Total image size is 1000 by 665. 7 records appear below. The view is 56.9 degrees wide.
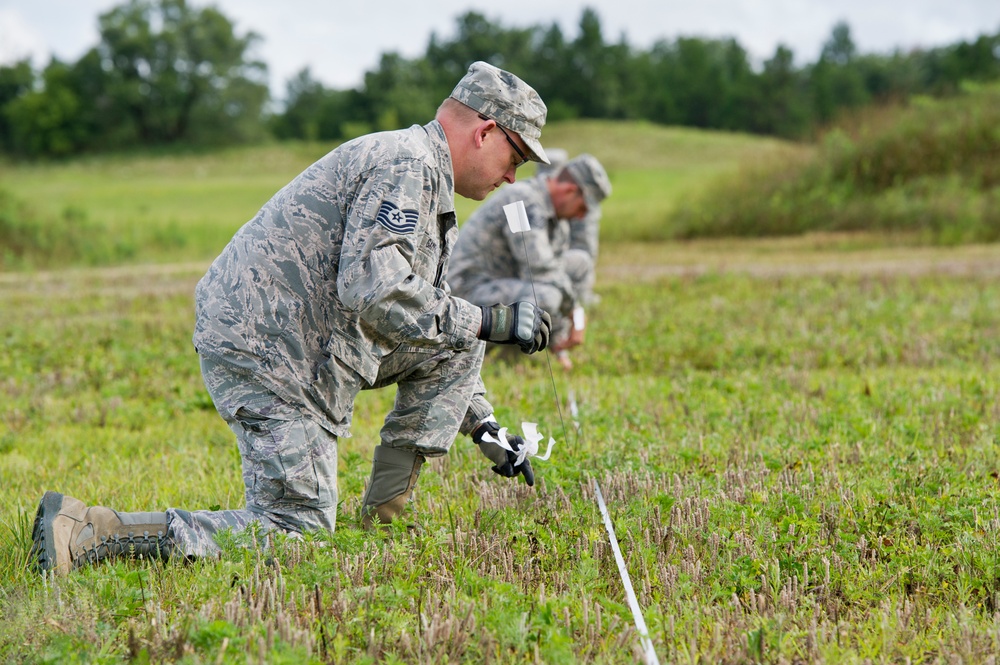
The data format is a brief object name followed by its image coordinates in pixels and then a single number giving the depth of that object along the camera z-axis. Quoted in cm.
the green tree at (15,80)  8350
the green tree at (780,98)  8481
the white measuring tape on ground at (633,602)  273
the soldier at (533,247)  803
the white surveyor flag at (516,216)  429
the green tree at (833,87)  8481
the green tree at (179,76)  8250
